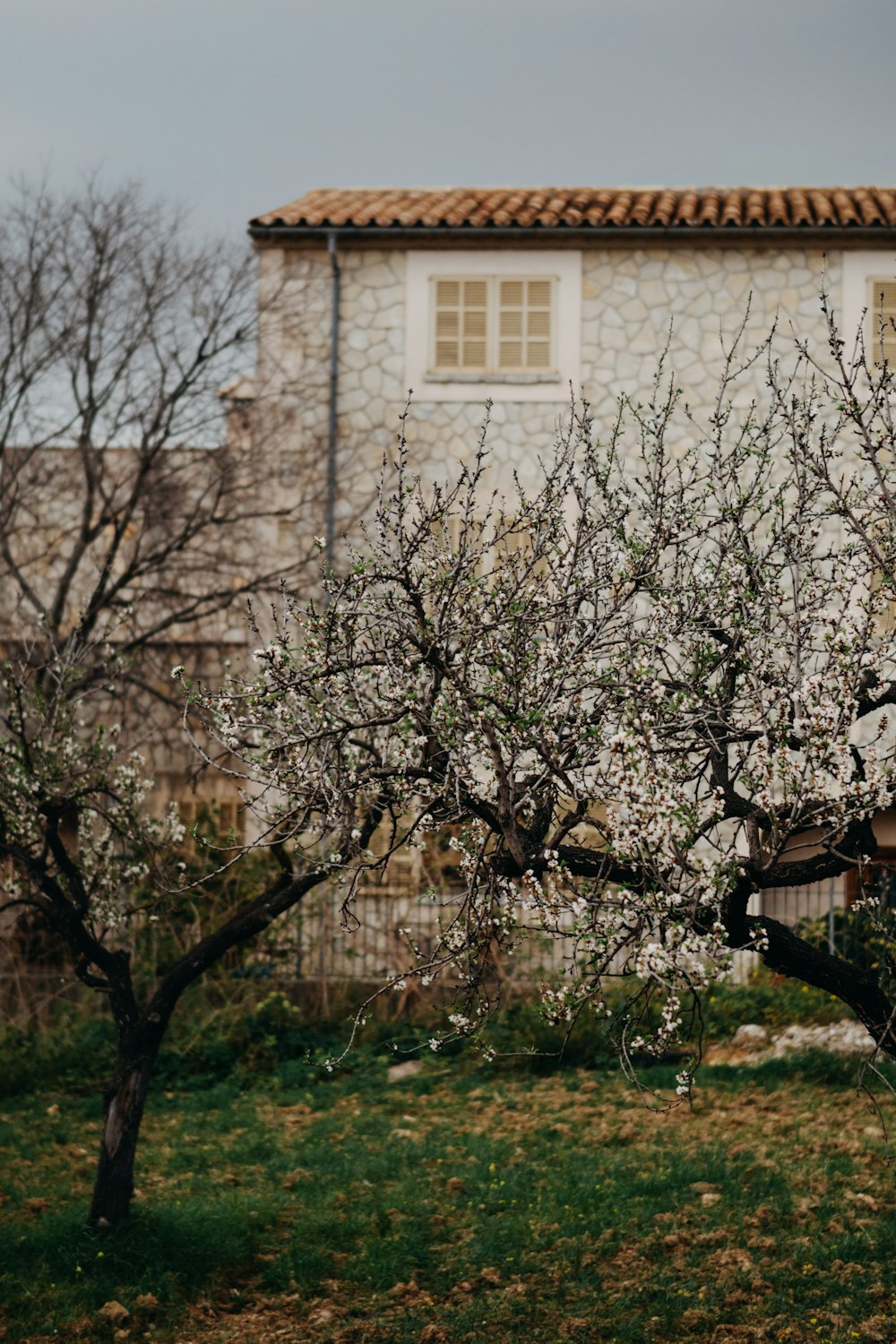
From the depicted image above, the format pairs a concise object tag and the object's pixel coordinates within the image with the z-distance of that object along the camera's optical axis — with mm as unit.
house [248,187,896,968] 18359
